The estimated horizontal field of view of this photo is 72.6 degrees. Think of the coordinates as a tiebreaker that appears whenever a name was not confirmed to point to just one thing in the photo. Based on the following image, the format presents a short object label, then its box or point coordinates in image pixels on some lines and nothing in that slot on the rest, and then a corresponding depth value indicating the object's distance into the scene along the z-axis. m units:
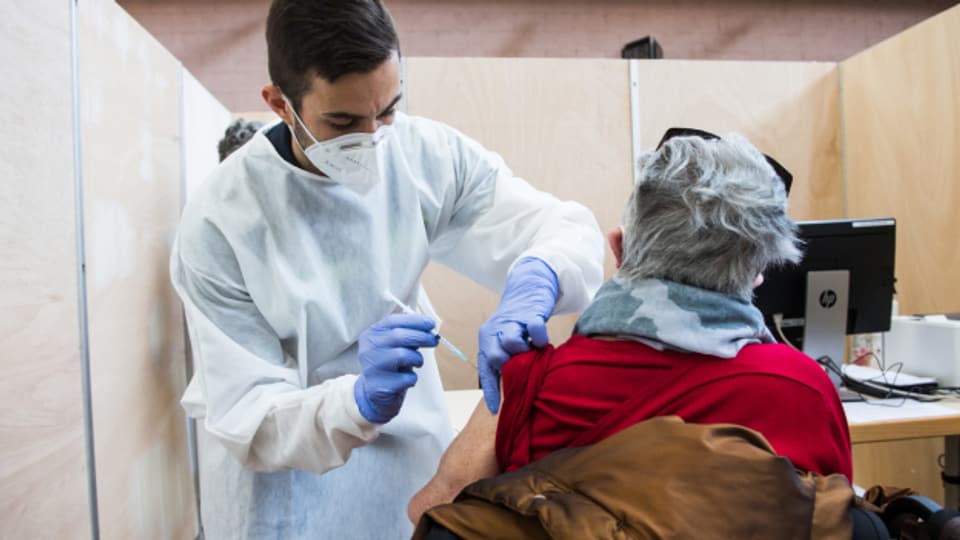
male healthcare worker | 0.96
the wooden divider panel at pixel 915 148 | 2.34
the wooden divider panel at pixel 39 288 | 0.99
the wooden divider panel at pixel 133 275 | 1.31
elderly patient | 0.77
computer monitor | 1.77
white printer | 1.88
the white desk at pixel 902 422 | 1.53
